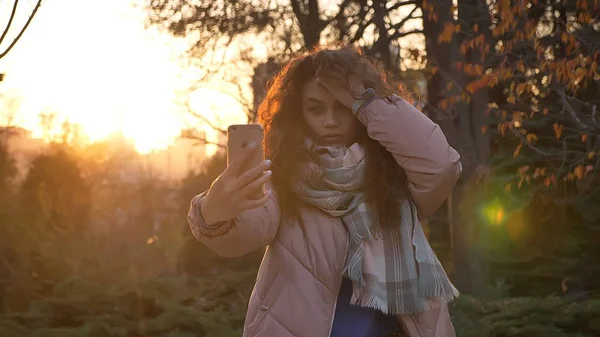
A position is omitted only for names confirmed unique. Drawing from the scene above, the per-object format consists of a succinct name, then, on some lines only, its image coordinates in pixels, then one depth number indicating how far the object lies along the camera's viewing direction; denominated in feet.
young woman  9.36
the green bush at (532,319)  19.83
